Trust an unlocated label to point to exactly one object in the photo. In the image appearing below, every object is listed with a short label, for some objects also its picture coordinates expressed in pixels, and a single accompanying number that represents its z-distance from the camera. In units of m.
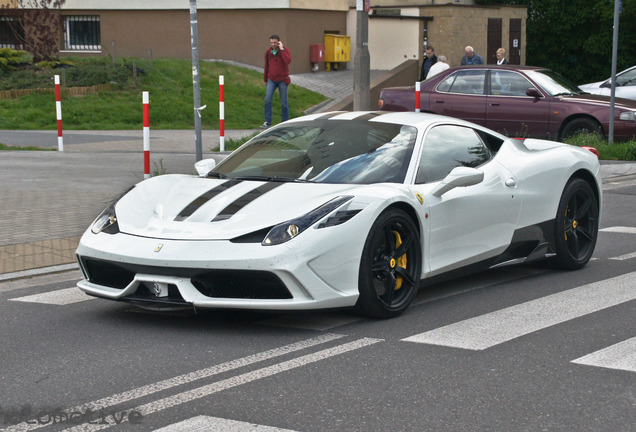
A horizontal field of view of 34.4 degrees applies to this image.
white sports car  5.70
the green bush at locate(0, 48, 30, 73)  25.28
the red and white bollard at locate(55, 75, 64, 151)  17.30
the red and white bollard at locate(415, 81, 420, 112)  17.02
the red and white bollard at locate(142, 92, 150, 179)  10.97
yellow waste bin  31.89
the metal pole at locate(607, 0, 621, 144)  16.06
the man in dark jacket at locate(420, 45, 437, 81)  23.10
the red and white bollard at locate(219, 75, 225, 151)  16.47
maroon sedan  16.83
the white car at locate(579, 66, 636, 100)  21.30
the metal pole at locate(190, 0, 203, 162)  10.48
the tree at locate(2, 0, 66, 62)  25.77
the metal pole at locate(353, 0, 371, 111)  16.66
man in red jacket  20.05
